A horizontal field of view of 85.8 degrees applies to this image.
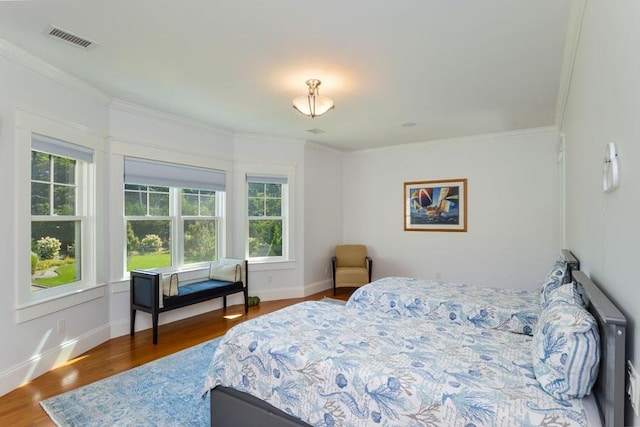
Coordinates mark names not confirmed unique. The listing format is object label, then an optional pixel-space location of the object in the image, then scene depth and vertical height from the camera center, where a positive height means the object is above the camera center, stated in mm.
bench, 3666 -880
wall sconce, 1336 +186
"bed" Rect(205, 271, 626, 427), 1327 -748
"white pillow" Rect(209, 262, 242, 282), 4660 -762
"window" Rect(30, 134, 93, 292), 3031 +67
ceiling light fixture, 3225 +1065
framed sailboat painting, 5570 +170
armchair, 5719 -896
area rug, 2281 -1330
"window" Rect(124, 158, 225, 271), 4156 +43
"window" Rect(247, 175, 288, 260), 5477 +8
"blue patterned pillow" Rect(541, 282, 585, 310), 1788 -445
